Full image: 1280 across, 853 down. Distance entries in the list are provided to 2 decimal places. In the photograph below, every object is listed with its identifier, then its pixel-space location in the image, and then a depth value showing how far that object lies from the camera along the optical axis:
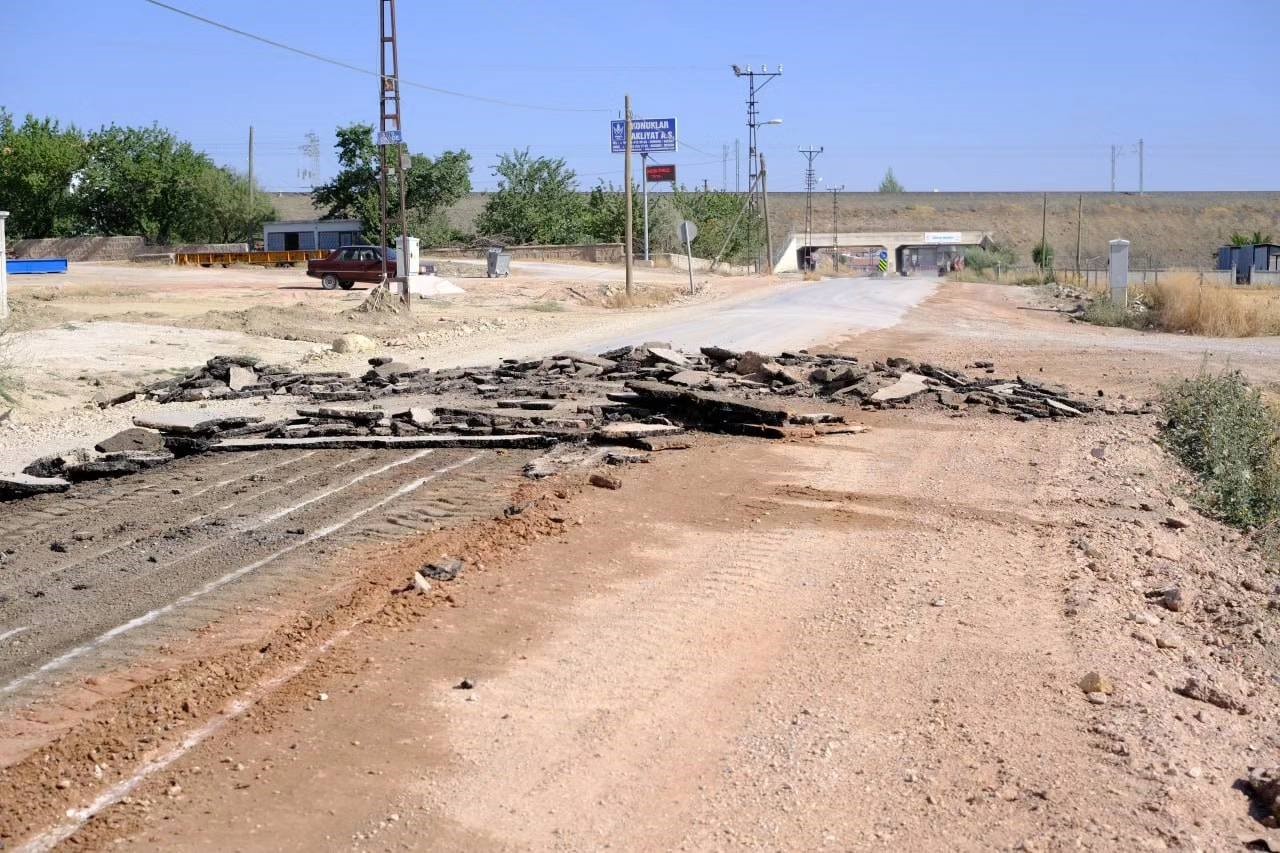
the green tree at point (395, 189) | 75.69
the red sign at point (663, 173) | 84.12
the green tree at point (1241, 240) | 86.53
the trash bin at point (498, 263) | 58.22
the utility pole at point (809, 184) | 116.89
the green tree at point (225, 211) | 81.12
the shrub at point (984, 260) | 93.09
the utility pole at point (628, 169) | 43.62
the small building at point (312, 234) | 70.19
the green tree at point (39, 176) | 76.75
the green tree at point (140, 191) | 79.81
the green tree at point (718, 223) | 92.23
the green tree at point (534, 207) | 86.06
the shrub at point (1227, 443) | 11.89
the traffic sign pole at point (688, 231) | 47.59
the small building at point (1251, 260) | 70.38
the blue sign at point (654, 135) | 68.06
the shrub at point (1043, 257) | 87.54
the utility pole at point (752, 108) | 84.06
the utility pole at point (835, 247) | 107.53
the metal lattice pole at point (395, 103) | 32.41
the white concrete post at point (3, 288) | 24.88
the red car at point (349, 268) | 47.41
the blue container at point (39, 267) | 54.75
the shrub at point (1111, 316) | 33.44
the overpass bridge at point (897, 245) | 115.56
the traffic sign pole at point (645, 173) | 63.58
